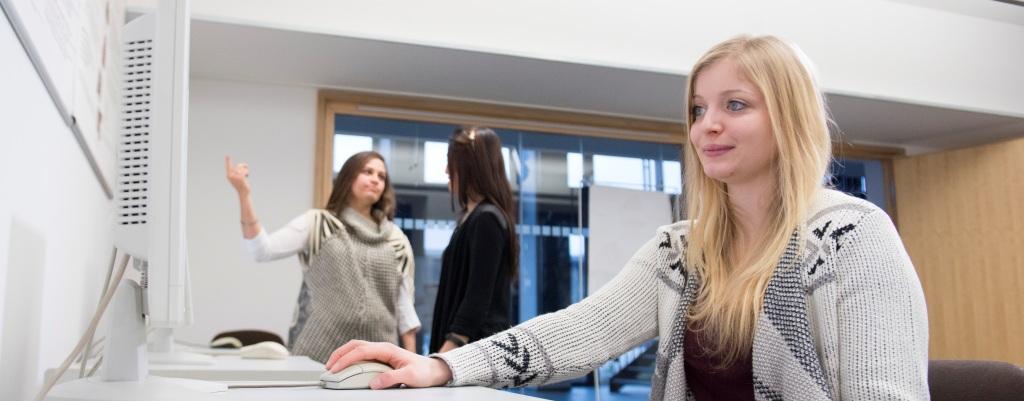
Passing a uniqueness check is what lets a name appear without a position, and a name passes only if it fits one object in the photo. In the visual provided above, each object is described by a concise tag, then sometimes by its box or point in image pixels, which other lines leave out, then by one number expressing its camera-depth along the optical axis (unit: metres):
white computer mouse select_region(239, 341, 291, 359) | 1.97
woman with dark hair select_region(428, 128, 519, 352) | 2.35
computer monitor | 0.89
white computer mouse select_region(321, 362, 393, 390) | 1.04
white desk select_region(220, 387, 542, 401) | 0.90
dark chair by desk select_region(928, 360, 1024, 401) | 1.42
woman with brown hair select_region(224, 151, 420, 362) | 2.74
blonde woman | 1.11
